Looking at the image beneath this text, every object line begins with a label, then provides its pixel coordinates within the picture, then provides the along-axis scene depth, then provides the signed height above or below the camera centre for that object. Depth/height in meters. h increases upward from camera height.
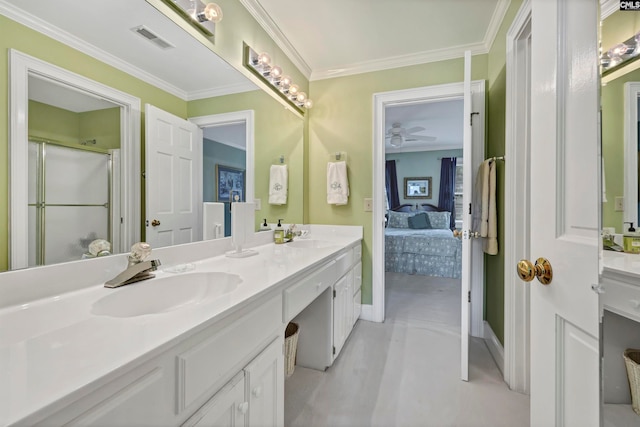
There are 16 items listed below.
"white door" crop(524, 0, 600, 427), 0.55 +0.00
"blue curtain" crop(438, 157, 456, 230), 5.91 +0.57
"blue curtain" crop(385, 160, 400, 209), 6.34 +0.61
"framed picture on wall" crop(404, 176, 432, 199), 6.17 +0.54
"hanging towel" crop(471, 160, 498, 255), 1.95 +0.03
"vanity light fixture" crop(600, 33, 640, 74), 0.46 +0.28
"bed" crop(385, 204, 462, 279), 4.09 -0.65
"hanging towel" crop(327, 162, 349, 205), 2.56 +0.26
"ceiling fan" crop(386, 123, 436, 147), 4.54 +1.39
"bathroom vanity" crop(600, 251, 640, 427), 0.46 -0.20
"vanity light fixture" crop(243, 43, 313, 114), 1.85 +1.02
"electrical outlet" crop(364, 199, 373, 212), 2.56 +0.06
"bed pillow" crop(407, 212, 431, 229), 5.47 -0.20
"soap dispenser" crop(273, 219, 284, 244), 2.14 -0.20
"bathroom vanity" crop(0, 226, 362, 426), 0.45 -0.28
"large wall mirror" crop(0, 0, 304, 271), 0.80 +0.36
